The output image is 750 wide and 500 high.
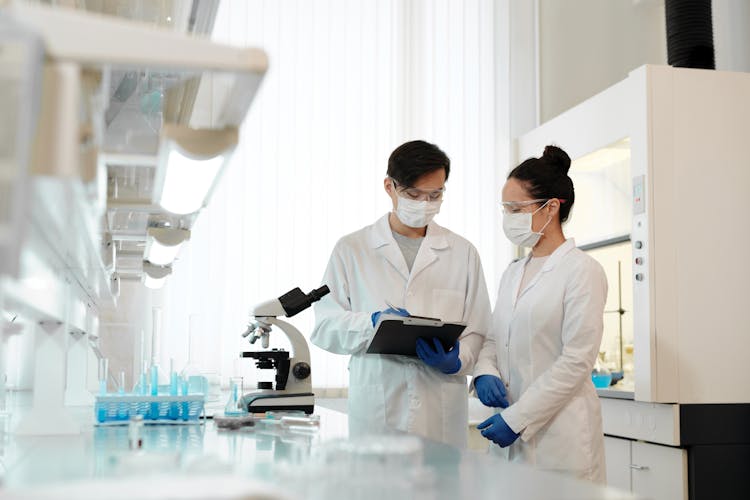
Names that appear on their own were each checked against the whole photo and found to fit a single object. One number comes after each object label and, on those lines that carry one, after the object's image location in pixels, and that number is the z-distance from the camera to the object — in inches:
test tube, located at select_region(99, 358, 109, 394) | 80.1
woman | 89.3
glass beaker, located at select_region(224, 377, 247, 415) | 87.4
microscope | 91.7
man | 99.1
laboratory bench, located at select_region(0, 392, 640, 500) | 32.8
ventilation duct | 139.2
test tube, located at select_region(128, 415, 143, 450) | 58.9
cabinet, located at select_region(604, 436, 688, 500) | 120.0
